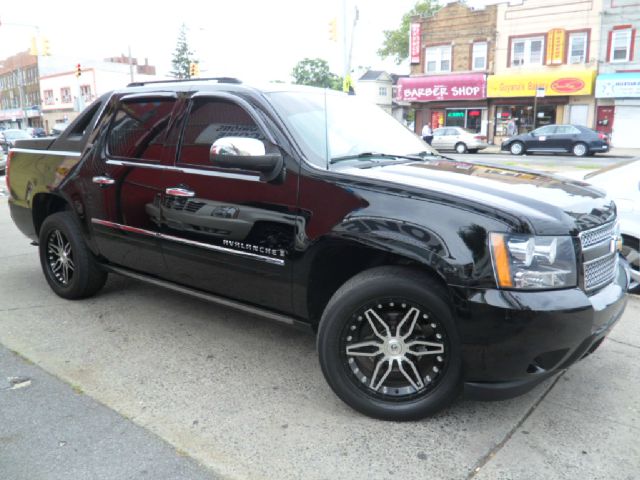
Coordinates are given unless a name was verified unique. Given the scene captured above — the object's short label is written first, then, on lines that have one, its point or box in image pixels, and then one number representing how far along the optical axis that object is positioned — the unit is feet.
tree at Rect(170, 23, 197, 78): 257.75
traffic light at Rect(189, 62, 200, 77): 79.30
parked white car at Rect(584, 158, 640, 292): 16.22
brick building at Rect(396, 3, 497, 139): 104.37
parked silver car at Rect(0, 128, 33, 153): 92.15
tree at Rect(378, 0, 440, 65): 162.50
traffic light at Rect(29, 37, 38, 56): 69.51
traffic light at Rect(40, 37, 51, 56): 69.10
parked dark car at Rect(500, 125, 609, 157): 76.95
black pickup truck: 8.70
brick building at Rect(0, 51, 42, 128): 236.43
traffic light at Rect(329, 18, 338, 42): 59.99
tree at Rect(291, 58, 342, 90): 298.15
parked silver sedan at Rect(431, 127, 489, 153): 89.54
